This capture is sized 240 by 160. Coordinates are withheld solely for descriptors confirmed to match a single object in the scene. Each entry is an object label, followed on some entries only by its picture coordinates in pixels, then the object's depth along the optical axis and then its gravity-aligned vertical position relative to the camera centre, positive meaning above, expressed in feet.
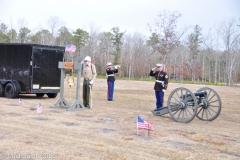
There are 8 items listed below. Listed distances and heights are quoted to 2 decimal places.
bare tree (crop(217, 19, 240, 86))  167.33 +17.54
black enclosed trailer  43.16 +0.93
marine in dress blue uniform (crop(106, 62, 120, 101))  46.14 +0.07
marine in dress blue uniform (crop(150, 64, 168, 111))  33.76 -0.33
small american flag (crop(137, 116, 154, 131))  22.31 -2.89
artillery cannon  28.30 -1.94
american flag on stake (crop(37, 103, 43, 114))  30.45 -2.80
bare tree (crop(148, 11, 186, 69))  94.84 +11.35
